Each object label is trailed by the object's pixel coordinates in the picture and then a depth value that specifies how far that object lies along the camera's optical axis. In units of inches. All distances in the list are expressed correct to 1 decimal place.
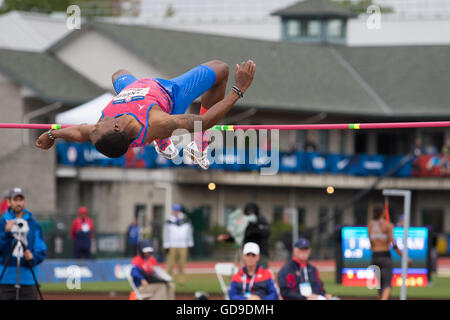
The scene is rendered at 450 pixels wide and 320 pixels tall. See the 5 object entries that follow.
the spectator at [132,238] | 1133.7
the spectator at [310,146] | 1539.1
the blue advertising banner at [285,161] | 1444.4
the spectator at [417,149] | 1537.9
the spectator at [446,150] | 1503.6
